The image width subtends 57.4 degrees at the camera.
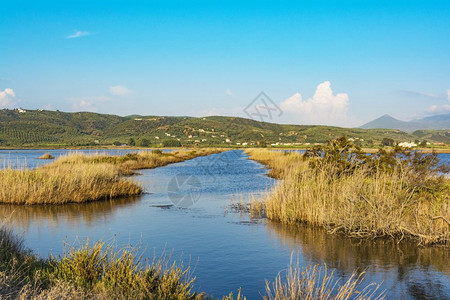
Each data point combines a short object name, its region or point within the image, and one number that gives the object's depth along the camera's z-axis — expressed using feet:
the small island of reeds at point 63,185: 62.49
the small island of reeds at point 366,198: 39.78
